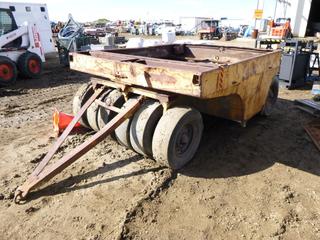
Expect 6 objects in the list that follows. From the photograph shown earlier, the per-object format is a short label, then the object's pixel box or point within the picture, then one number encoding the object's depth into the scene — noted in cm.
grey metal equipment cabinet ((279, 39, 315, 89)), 757
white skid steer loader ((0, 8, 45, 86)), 854
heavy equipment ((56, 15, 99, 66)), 1143
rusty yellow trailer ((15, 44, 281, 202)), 306
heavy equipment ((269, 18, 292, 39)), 1750
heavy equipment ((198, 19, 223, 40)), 3116
